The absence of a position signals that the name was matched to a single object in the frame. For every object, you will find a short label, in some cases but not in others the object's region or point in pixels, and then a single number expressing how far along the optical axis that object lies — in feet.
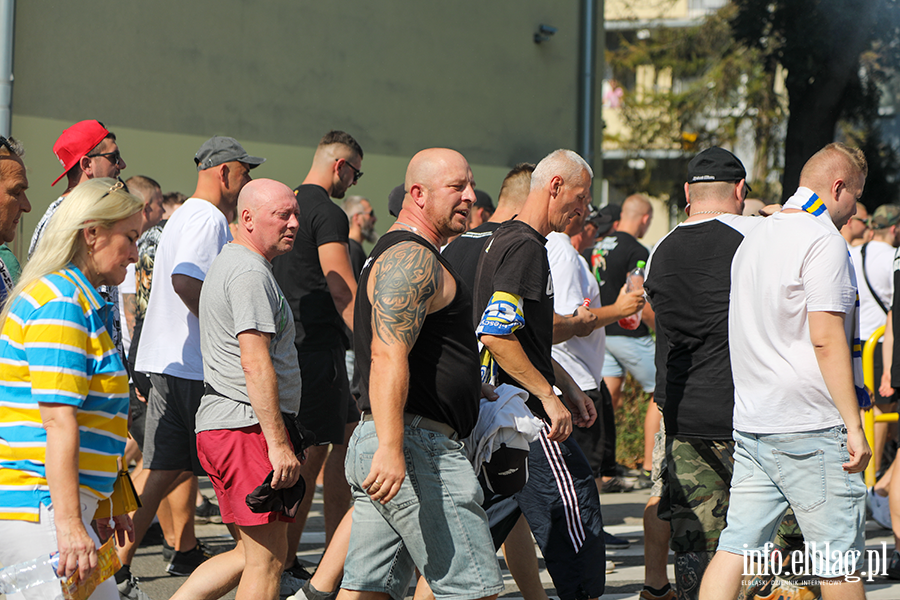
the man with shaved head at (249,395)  25.05
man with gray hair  26.14
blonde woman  18.48
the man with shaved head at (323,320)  35.65
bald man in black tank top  20.83
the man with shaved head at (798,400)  24.06
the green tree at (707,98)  183.73
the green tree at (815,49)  150.71
